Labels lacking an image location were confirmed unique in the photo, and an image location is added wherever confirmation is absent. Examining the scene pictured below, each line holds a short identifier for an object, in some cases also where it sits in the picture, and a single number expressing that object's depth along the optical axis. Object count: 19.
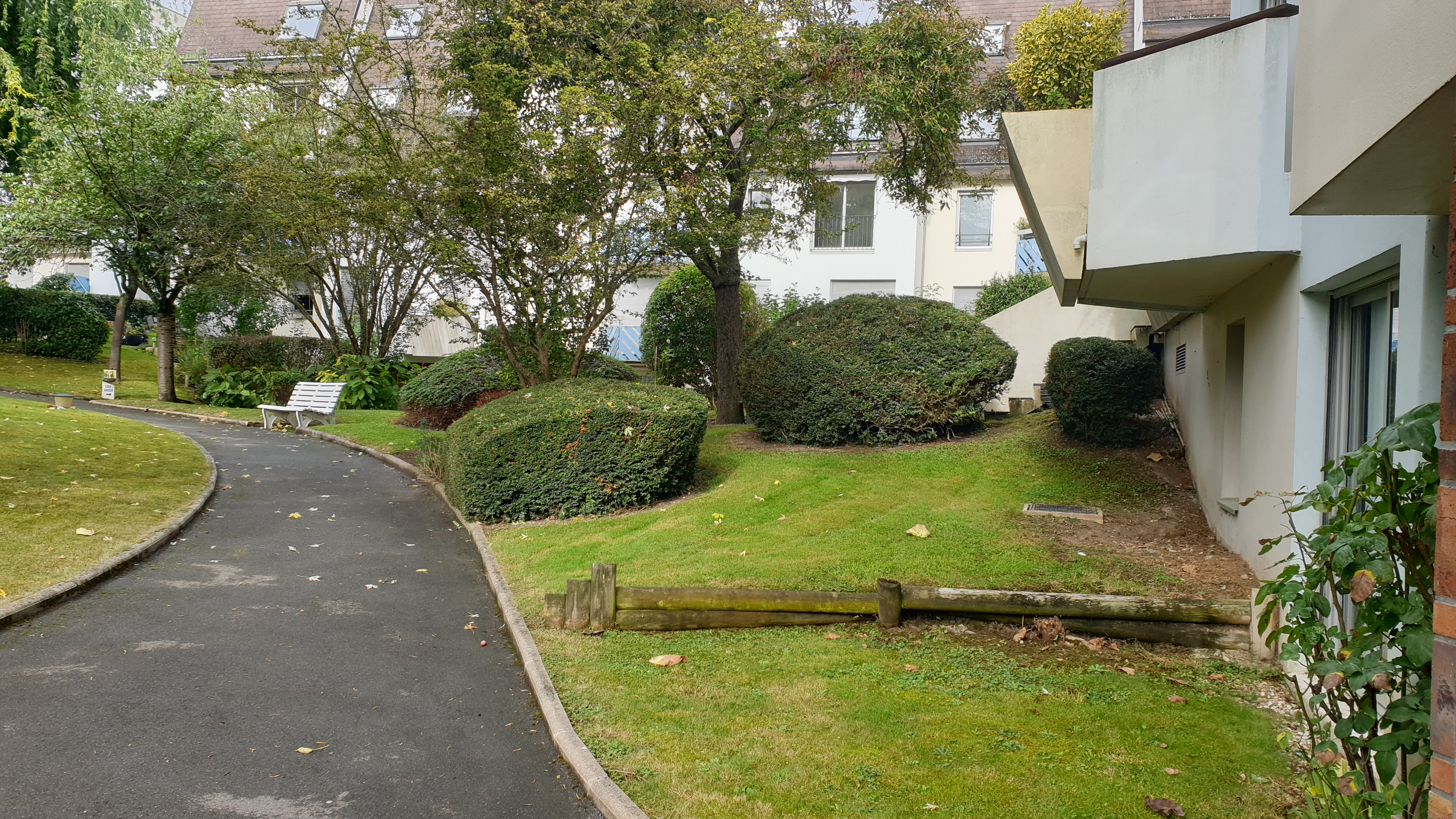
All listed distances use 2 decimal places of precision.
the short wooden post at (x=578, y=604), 7.16
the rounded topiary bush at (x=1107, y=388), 12.69
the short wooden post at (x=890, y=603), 6.93
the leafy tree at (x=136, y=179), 20.75
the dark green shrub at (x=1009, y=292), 23.86
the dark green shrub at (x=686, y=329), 20.67
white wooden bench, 20.42
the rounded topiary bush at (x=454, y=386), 18.78
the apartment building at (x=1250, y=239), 5.14
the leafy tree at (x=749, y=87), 13.02
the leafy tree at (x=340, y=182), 13.85
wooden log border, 6.43
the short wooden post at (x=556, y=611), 7.23
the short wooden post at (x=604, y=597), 7.12
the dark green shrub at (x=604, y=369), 15.59
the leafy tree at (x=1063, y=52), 16.19
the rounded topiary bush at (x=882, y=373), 13.71
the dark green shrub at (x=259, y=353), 25.20
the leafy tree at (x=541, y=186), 12.71
